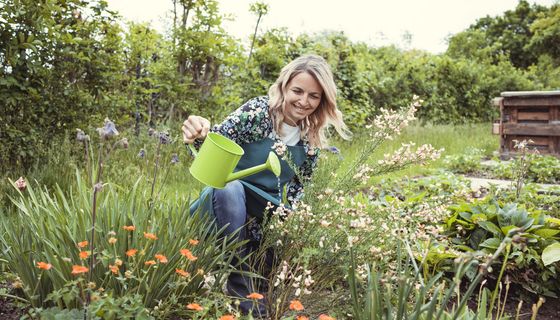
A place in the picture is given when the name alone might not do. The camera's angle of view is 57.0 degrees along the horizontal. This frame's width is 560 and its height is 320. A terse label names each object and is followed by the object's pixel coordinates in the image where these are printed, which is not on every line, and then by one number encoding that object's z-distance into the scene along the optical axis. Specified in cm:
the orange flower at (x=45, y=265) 133
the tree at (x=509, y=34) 2707
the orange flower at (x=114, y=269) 142
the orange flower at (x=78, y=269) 128
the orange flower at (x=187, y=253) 149
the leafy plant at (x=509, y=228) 243
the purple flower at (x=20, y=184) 188
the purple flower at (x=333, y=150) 255
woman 251
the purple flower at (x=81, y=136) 151
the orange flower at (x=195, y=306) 136
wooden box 772
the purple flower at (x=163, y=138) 196
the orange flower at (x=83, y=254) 134
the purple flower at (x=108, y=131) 133
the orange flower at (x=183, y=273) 151
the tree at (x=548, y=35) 2497
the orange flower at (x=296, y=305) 136
